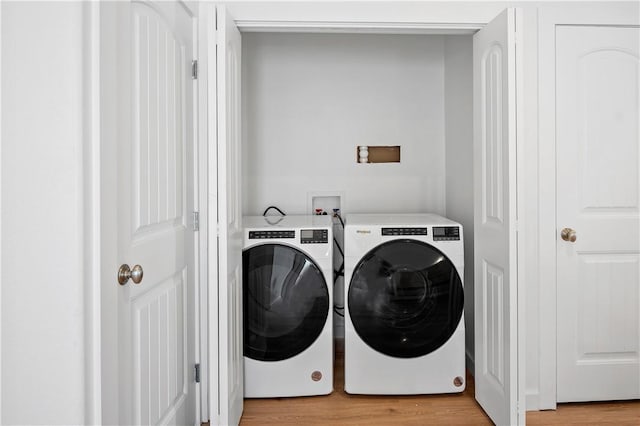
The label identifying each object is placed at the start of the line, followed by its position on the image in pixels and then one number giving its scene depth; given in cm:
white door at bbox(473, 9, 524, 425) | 192
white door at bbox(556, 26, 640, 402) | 225
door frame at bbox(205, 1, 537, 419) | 212
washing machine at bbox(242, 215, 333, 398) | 233
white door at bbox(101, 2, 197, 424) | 134
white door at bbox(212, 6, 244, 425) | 181
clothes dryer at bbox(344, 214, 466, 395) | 236
